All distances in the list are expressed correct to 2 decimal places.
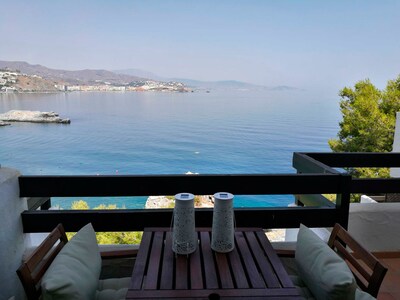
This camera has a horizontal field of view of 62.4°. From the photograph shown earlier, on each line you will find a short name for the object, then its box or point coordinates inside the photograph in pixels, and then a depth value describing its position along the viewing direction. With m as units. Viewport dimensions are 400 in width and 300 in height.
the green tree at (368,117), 13.80
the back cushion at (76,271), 1.15
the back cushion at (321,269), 1.21
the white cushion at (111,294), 1.51
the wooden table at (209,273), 1.19
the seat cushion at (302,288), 1.49
